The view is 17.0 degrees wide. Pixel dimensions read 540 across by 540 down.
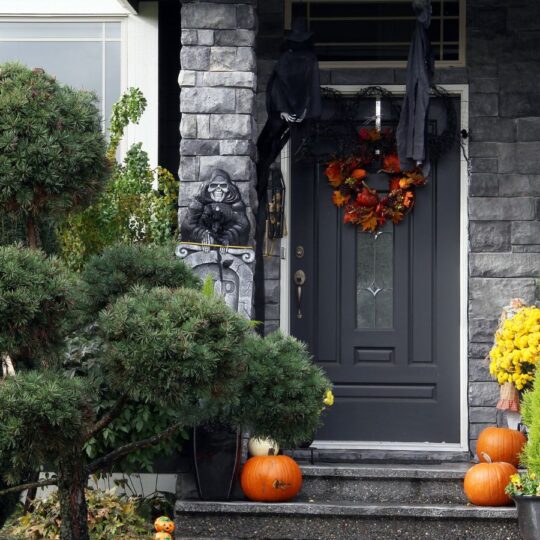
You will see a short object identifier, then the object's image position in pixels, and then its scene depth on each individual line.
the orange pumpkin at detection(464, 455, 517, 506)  9.91
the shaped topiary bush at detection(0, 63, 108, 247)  6.66
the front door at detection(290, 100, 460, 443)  11.66
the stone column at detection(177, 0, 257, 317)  10.30
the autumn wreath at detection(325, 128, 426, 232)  11.67
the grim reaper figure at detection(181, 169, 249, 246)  10.22
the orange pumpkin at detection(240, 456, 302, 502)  10.00
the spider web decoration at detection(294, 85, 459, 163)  11.63
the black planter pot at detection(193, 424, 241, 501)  10.03
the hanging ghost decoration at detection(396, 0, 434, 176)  10.27
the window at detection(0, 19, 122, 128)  12.19
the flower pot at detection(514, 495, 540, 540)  9.17
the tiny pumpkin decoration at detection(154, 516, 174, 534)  9.82
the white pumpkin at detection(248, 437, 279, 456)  10.46
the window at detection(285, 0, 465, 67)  11.71
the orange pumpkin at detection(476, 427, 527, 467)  10.49
